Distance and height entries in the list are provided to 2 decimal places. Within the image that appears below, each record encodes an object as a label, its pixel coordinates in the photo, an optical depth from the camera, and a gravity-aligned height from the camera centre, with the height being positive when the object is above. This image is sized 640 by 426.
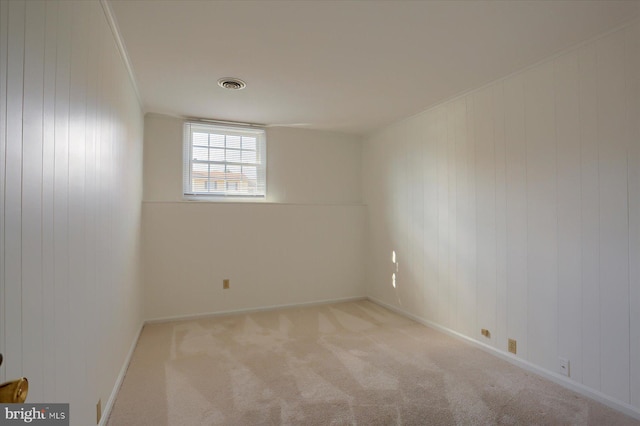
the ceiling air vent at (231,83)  2.81 +1.24
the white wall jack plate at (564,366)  2.31 -1.10
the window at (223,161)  4.05 +0.76
